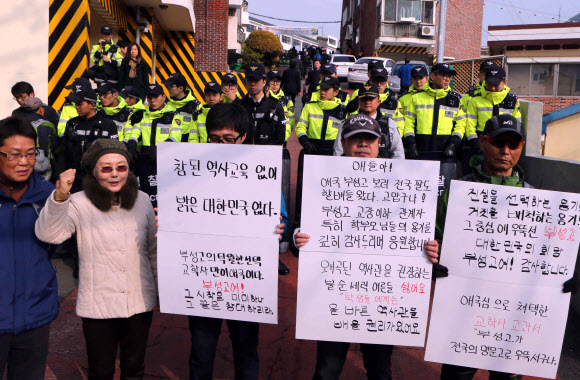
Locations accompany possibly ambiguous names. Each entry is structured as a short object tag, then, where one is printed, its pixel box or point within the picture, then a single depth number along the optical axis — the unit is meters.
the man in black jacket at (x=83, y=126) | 6.08
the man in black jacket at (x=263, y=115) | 6.82
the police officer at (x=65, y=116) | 6.79
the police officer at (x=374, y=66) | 8.12
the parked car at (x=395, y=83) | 21.09
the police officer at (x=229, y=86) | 7.56
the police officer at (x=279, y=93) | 7.32
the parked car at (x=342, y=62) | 28.40
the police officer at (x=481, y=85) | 7.05
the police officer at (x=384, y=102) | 7.02
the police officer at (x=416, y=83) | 7.33
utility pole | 18.41
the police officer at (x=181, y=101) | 7.22
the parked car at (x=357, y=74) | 25.16
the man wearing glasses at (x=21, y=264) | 2.81
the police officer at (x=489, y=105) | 6.84
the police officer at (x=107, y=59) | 10.34
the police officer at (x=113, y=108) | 6.73
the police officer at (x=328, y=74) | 7.90
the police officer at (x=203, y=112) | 6.79
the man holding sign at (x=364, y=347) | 3.02
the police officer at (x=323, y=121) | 7.16
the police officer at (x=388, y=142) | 4.91
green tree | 41.78
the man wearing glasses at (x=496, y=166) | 3.00
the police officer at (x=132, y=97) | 7.39
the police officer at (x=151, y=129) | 6.75
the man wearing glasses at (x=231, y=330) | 3.12
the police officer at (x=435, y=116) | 6.90
